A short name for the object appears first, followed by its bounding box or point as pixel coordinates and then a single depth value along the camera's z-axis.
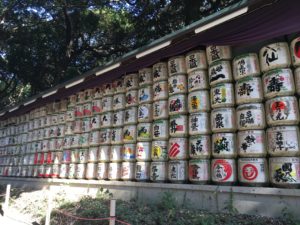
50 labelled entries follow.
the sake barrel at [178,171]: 4.35
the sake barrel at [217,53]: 4.21
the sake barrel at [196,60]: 4.48
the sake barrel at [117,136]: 5.59
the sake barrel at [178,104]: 4.55
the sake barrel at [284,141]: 3.39
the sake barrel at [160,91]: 4.92
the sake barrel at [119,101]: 5.76
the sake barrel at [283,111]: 3.45
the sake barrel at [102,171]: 5.69
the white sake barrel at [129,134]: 5.31
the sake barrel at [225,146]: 3.87
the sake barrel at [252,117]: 3.70
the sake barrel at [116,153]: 5.50
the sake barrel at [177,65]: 4.73
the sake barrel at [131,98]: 5.47
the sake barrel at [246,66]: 3.87
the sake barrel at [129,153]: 5.24
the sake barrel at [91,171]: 5.95
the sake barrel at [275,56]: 3.62
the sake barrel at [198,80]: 4.38
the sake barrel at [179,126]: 4.47
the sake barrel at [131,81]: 5.57
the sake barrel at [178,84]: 4.65
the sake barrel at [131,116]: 5.37
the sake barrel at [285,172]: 3.35
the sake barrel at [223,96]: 4.03
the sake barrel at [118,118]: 5.67
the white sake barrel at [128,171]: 5.18
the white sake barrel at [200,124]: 4.22
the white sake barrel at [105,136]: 5.82
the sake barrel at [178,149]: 4.41
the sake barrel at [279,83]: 3.53
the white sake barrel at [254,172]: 3.59
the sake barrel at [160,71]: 5.03
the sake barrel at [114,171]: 5.43
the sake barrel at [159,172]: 4.63
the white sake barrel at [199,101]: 4.29
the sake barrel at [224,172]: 3.83
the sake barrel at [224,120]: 3.94
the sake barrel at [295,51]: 3.55
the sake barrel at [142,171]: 4.90
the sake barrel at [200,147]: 4.14
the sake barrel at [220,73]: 4.12
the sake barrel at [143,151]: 4.96
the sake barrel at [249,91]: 3.77
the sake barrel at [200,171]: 4.08
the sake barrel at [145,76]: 5.29
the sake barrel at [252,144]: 3.65
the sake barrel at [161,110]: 4.82
